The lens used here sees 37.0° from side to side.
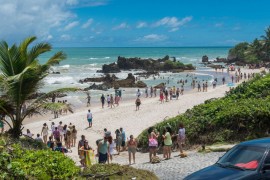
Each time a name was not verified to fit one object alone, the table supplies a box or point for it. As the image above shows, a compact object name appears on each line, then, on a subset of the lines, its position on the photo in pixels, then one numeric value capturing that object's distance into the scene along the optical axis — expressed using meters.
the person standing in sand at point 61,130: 21.50
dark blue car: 7.09
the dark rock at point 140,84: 54.38
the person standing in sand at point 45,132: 21.39
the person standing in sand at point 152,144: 14.86
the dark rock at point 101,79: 60.32
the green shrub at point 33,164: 6.00
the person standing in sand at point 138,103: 33.50
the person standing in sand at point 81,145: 14.44
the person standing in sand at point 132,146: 15.29
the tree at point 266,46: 87.01
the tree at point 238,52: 103.03
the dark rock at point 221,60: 114.94
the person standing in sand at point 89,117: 26.89
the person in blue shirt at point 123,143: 19.20
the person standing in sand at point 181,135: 15.62
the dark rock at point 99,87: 52.28
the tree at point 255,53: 91.19
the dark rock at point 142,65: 85.06
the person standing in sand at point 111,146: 16.37
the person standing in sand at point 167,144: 14.77
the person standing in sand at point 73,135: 20.94
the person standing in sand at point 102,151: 14.03
